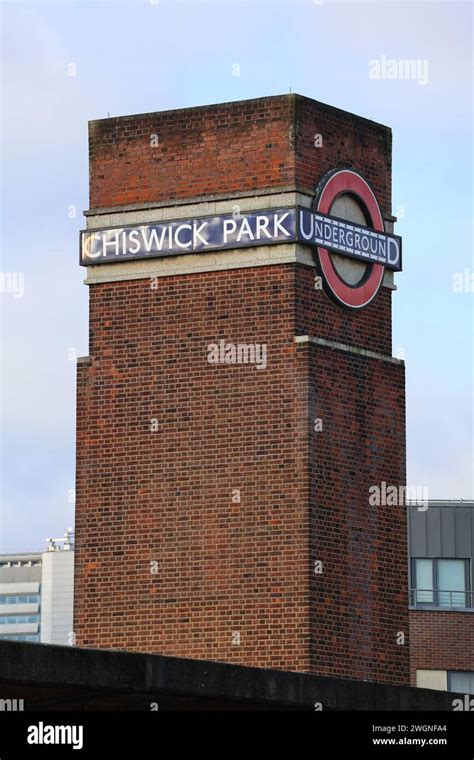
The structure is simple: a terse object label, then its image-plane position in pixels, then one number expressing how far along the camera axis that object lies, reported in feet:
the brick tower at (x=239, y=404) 115.44
